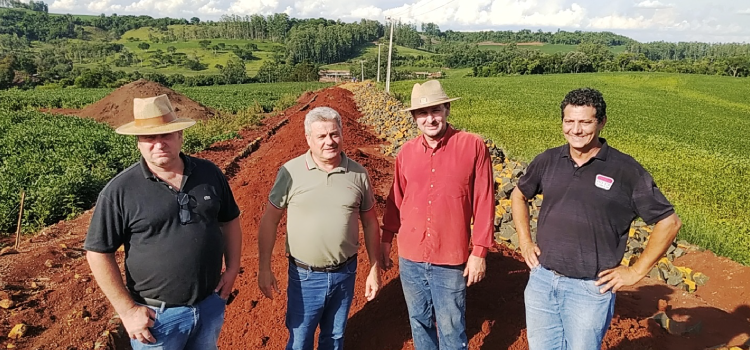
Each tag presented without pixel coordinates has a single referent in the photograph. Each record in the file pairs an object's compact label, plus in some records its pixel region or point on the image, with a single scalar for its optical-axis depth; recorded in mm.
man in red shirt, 3100
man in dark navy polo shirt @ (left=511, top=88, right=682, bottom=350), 2570
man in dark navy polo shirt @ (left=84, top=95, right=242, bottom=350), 2477
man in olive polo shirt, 3047
